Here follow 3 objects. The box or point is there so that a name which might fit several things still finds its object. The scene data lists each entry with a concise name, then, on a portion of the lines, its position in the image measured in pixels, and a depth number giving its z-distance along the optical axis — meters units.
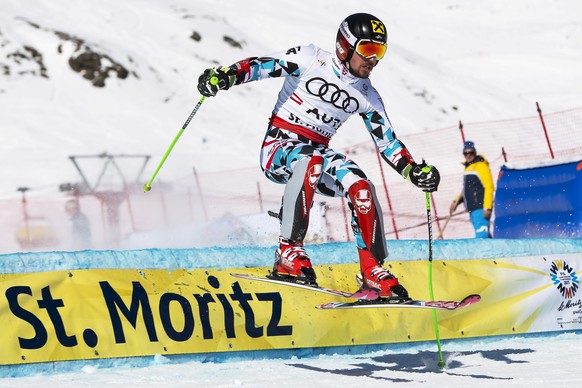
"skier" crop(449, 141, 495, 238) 23.95
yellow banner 11.71
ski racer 11.92
